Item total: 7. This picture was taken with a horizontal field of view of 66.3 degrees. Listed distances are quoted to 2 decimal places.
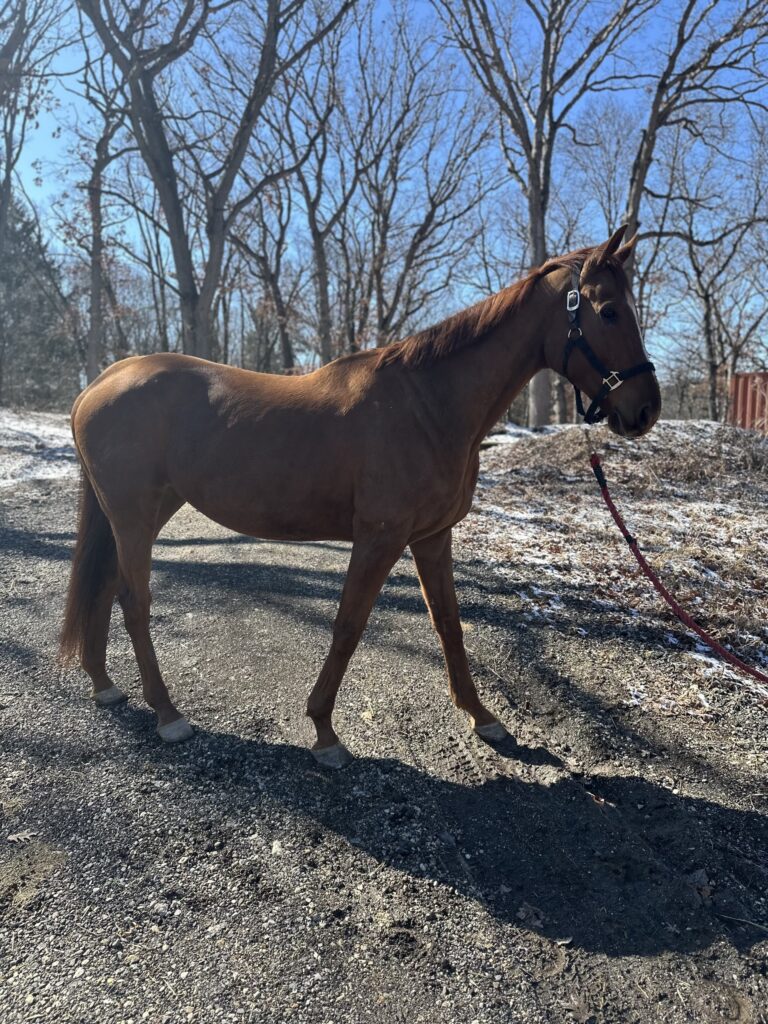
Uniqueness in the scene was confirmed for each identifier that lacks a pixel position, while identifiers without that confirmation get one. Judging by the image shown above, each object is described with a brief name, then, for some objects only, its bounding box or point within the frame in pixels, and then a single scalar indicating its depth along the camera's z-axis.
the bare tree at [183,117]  9.48
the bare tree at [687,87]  12.29
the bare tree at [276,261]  22.78
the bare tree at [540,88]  13.05
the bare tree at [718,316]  25.73
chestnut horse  2.68
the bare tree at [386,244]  20.81
